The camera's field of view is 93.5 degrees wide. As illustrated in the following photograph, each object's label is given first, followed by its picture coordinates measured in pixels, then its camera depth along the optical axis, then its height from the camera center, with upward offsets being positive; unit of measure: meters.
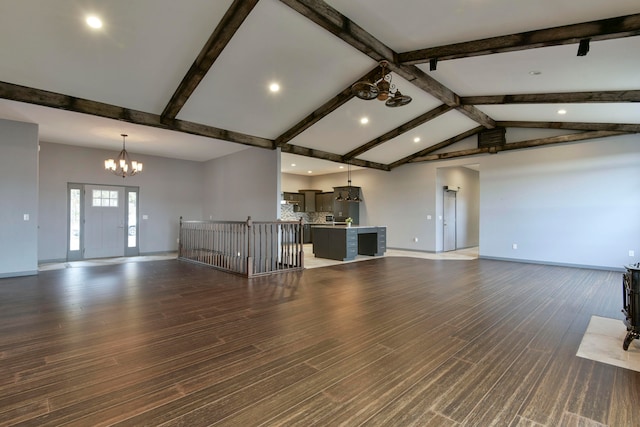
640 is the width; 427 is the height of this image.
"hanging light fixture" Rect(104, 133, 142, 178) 7.30 +1.18
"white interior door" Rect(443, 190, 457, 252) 10.23 -0.21
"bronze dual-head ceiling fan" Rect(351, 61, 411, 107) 4.29 +1.80
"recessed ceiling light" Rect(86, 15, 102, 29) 3.68 +2.36
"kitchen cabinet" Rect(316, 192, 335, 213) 12.83 +0.52
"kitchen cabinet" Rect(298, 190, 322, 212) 13.45 +0.64
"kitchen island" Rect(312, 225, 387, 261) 8.14 -0.79
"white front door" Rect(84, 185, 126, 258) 8.27 -0.27
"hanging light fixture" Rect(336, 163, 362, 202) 11.53 +0.74
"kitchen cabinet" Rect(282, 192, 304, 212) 12.81 +0.60
